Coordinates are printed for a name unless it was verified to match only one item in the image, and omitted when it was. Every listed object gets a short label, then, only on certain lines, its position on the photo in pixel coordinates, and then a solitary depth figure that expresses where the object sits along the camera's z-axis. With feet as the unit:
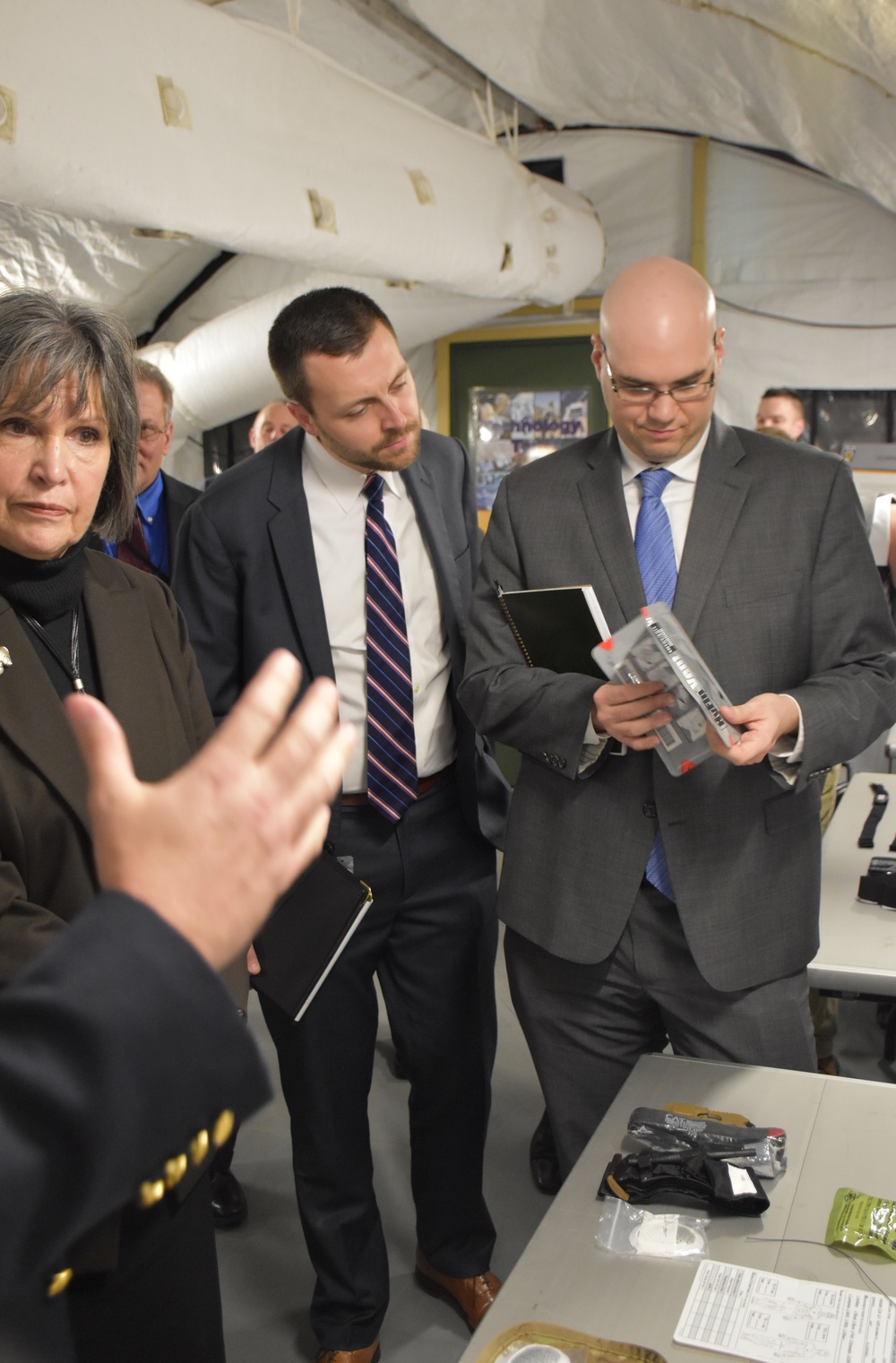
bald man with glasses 6.35
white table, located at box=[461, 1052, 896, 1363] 4.30
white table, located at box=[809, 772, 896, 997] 7.25
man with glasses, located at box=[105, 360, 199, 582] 10.88
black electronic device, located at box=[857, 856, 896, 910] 8.40
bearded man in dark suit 7.73
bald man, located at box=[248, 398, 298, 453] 14.14
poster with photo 21.01
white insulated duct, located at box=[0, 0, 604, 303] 7.91
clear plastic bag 4.58
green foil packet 4.46
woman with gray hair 4.49
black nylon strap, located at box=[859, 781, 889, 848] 9.96
